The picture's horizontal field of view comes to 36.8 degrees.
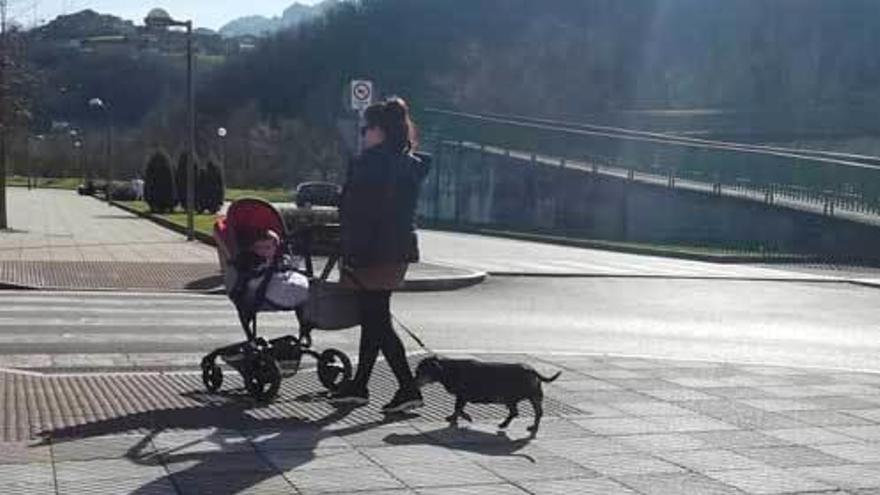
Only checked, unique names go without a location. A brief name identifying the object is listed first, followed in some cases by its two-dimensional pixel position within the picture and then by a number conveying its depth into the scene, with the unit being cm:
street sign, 2142
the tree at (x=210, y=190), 5225
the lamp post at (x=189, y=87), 3309
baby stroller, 866
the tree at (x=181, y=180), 5419
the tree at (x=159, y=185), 5225
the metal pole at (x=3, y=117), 3541
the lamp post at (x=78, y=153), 12604
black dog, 777
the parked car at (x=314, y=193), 5469
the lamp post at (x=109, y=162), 7219
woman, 811
